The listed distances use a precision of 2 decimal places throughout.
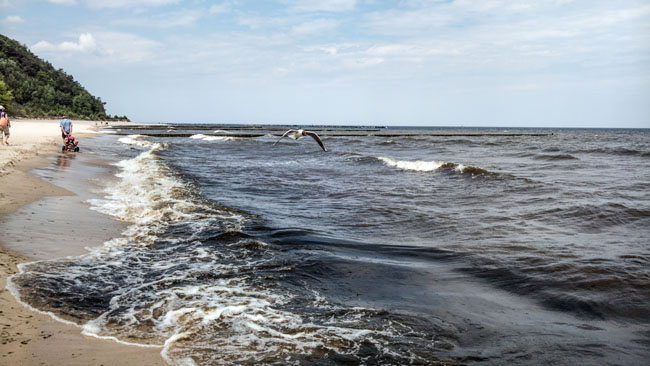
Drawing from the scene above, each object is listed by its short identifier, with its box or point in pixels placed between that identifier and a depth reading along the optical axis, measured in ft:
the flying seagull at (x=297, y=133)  34.54
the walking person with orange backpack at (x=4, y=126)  62.13
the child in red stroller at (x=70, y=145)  68.08
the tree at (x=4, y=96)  195.72
